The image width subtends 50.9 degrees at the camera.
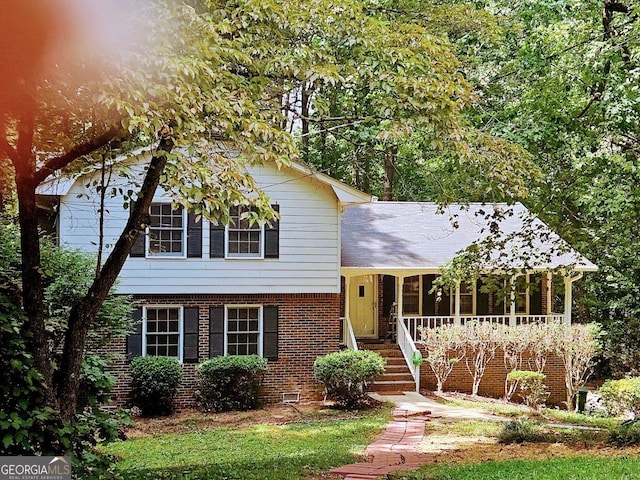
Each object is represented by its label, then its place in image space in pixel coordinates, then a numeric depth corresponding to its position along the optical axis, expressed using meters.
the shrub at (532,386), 15.59
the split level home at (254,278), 15.41
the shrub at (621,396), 14.24
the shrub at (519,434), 10.16
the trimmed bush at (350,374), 14.78
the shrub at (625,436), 9.23
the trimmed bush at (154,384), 14.81
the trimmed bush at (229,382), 15.16
